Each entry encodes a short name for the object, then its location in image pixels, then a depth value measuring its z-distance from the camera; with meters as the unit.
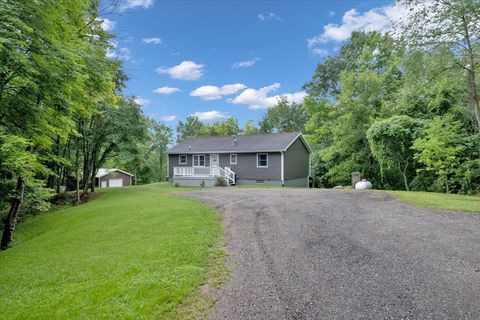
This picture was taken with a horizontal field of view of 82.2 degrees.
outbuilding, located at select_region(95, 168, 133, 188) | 39.59
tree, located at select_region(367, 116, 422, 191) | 16.14
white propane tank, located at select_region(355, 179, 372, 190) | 16.34
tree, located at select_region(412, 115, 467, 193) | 13.13
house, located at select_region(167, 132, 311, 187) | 20.75
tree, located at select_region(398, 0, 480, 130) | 9.85
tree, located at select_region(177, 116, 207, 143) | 51.38
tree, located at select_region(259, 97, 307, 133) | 42.84
